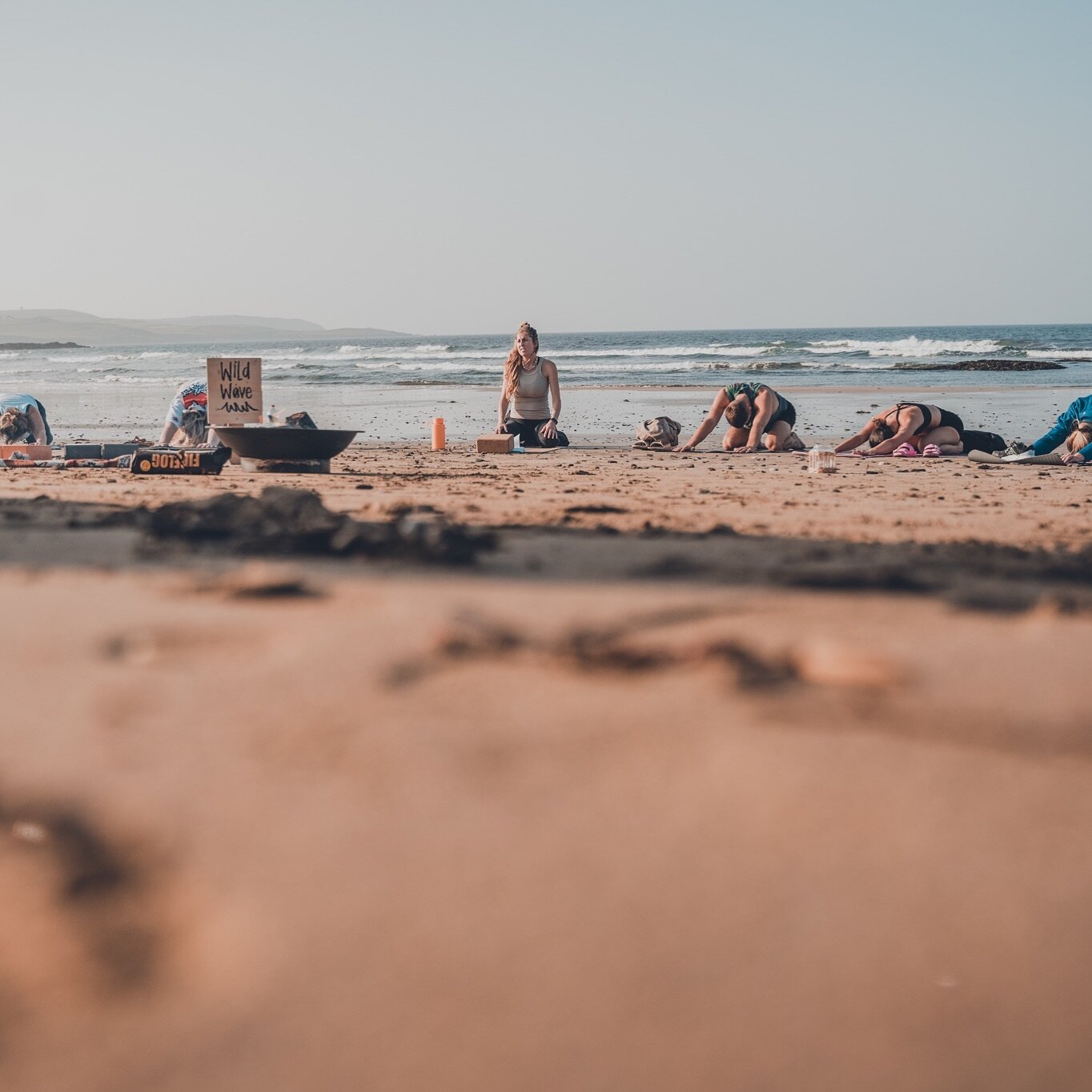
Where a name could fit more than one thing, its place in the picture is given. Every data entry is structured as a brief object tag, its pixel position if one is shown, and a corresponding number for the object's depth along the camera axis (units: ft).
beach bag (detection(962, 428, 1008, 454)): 31.89
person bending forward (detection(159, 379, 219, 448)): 33.47
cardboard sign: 25.25
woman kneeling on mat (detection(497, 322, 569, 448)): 34.96
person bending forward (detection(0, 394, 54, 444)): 31.17
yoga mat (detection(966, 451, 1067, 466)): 28.48
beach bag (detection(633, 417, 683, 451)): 34.32
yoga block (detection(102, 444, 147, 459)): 27.53
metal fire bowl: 24.16
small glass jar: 26.52
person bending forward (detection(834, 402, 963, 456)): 32.09
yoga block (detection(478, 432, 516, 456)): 32.05
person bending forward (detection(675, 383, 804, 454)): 33.65
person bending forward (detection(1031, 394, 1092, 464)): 28.55
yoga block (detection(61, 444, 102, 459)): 27.50
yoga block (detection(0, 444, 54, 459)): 27.68
